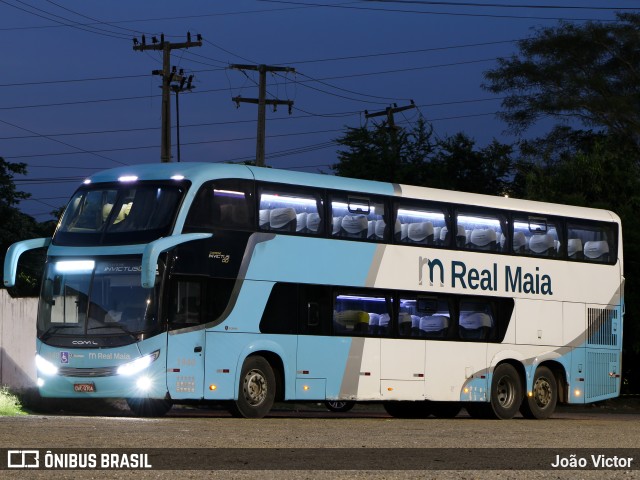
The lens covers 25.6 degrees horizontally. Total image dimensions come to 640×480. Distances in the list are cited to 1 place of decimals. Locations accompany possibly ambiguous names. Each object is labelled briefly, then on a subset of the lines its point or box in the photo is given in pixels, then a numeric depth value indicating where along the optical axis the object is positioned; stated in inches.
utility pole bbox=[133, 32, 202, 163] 1775.3
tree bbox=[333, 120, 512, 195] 2593.5
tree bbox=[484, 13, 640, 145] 2711.6
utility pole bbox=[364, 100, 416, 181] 2566.4
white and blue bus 856.9
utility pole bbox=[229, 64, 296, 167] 1899.9
